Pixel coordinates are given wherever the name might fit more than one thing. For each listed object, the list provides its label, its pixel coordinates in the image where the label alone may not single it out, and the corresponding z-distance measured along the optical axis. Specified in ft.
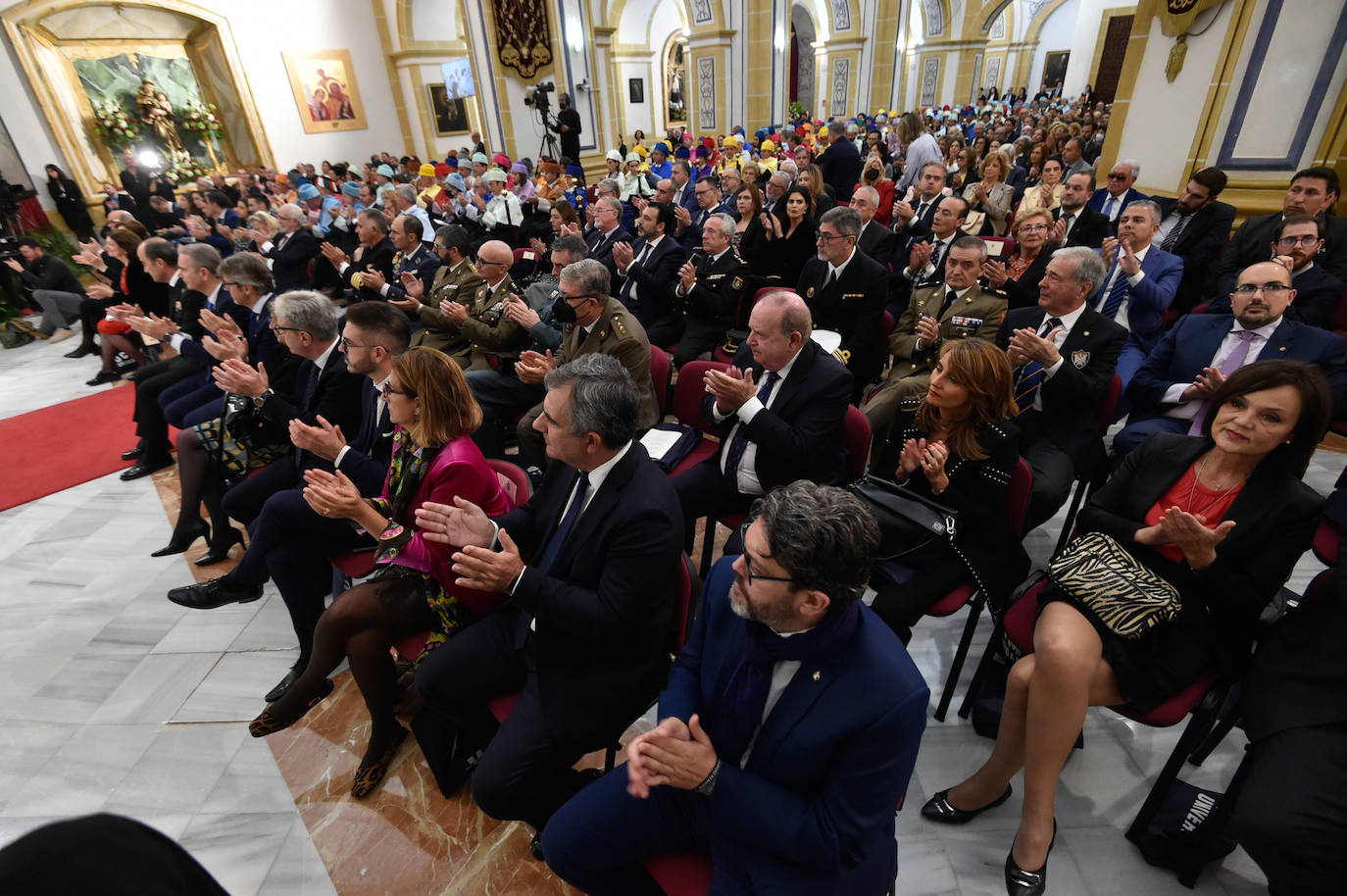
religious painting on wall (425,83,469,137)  53.93
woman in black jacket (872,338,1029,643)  7.04
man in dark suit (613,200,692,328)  14.94
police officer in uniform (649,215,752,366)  14.06
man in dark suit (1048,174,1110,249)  14.93
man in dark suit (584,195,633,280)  17.74
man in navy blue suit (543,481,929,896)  4.21
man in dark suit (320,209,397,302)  17.40
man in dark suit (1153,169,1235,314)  14.12
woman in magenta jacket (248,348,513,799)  6.71
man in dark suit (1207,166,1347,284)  11.87
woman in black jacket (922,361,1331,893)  5.68
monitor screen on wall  52.60
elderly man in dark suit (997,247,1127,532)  8.90
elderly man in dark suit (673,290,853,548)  8.04
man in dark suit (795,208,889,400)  12.59
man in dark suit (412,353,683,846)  5.72
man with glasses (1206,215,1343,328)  10.52
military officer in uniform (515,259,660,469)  10.50
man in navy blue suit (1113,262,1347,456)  8.77
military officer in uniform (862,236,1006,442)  10.52
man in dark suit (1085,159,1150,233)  15.94
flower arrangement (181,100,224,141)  42.47
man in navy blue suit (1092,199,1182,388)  11.33
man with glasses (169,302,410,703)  7.93
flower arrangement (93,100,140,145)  37.70
